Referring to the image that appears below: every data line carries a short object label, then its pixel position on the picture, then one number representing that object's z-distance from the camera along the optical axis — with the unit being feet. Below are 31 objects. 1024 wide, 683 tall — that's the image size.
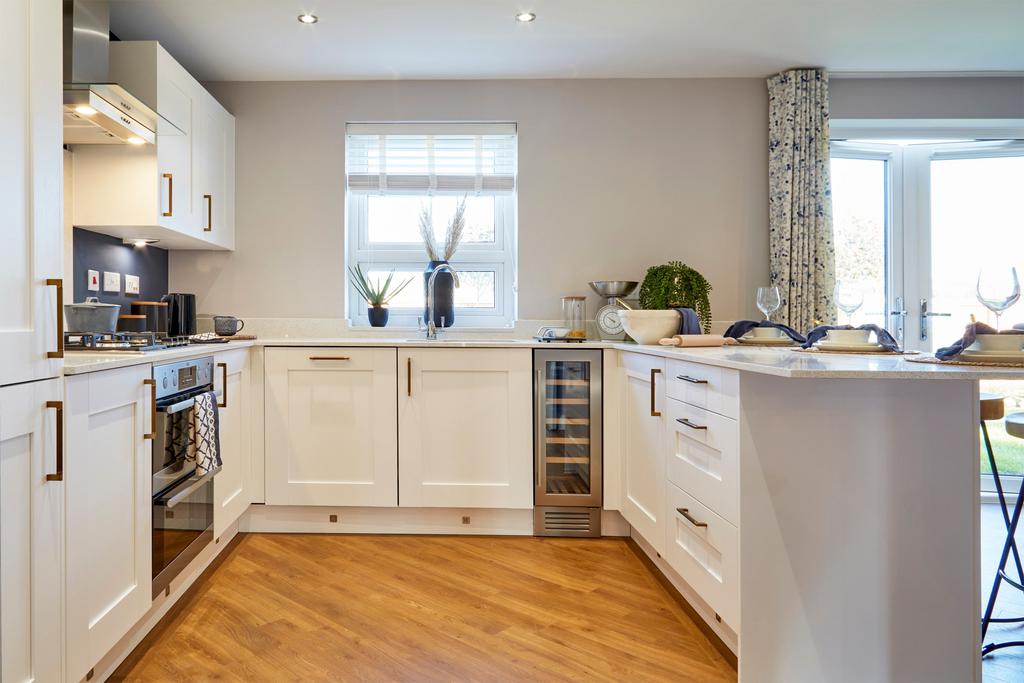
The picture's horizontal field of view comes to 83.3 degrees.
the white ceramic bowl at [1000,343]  4.25
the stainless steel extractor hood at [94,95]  6.24
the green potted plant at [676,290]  9.68
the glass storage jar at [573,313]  10.28
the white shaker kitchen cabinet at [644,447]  7.08
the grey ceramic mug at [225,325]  8.96
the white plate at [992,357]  4.13
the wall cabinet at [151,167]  7.88
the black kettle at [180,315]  8.79
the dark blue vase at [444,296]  10.32
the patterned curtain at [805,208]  10.23
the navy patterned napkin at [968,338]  4.38
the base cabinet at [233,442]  7.75
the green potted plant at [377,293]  10.48
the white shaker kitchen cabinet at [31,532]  3.87
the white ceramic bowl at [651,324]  8.07
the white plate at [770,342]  7.31
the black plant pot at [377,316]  10.47
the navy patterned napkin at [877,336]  5.83
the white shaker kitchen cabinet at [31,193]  3.97
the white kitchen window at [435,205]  10.85
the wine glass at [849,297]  6.40
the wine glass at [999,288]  4.77
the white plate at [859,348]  5.68
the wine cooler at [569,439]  8.89
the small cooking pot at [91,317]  5.74
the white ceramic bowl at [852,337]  5.89
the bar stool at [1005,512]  5.50
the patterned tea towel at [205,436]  6.65
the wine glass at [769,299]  7.53
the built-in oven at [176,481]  5.93
